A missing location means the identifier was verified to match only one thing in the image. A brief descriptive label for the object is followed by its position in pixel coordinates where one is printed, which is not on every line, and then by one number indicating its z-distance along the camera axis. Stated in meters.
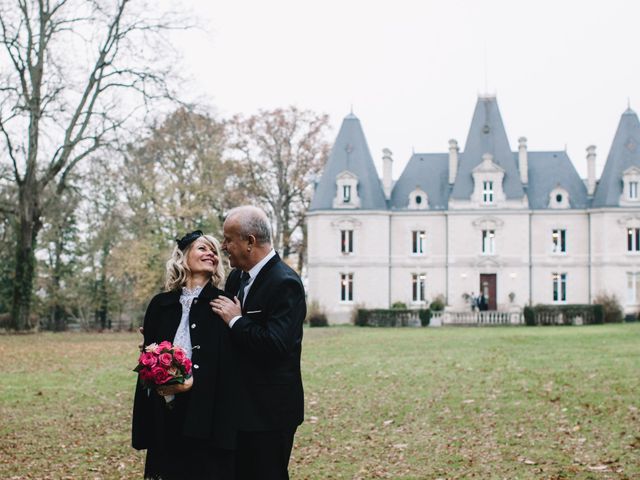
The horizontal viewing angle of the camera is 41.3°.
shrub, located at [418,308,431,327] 39.34
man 4.70
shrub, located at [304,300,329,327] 41.22
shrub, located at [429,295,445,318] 42.91
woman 4.69
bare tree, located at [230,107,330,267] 47.84
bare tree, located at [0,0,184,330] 27.06
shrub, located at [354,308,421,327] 39.72
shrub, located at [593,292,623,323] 39.00
